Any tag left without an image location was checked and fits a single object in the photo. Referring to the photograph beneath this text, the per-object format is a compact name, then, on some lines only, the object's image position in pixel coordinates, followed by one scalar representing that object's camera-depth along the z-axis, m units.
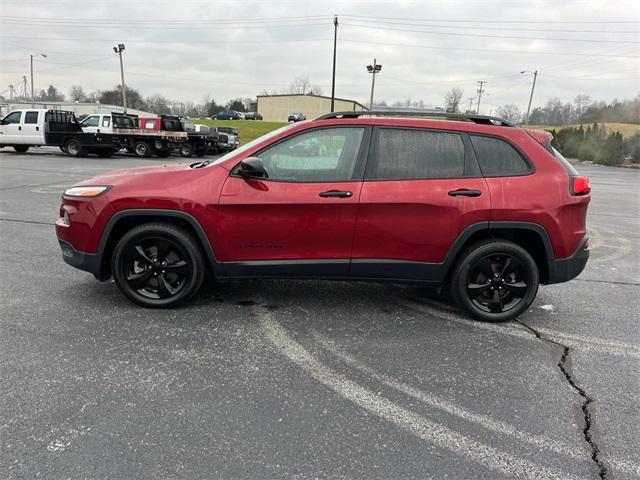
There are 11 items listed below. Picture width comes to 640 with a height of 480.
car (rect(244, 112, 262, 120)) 89.19
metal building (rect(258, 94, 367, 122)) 84.31
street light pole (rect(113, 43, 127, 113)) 43.87
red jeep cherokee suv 3.90
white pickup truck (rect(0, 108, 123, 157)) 20.97
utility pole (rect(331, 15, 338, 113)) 36.47
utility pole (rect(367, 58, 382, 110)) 38.19
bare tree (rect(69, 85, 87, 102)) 103.12
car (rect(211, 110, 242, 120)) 83.81
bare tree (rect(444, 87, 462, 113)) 75.09
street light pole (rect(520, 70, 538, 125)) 63.18
